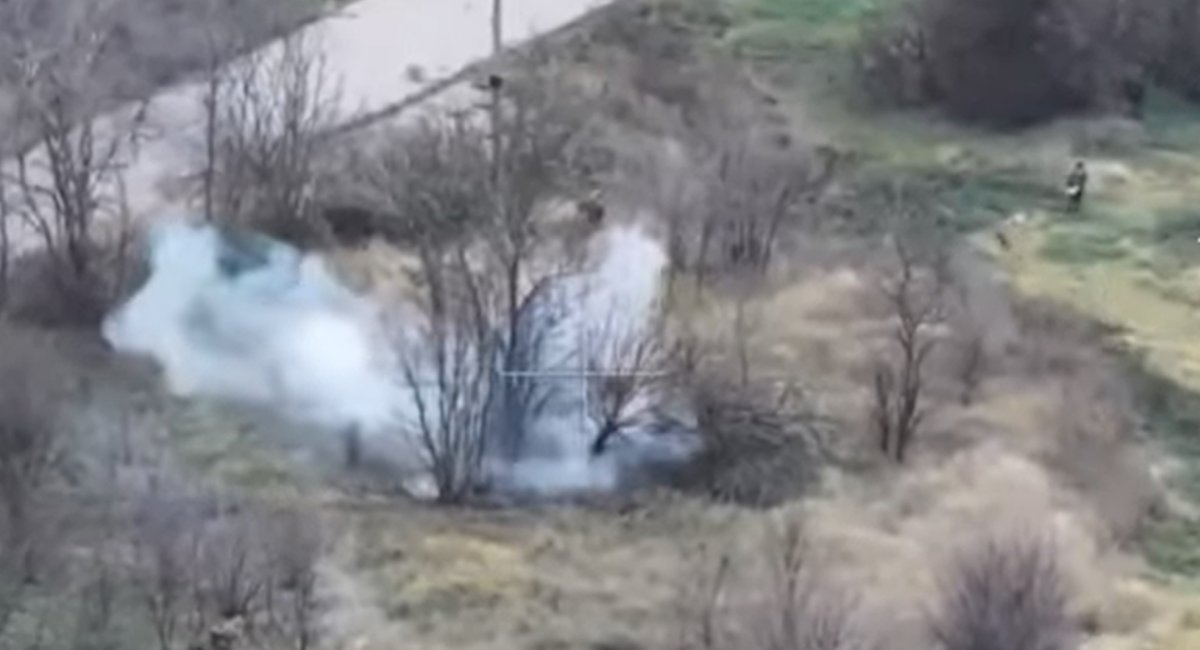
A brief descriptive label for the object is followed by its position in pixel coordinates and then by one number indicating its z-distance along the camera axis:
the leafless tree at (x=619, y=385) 32.44
